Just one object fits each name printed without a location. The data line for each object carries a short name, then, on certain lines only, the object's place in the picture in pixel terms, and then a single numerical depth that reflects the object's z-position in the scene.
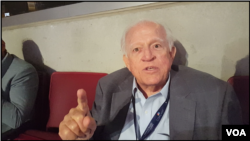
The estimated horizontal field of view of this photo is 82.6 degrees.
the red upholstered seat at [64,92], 0.77
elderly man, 0.56
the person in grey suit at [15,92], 0.73
